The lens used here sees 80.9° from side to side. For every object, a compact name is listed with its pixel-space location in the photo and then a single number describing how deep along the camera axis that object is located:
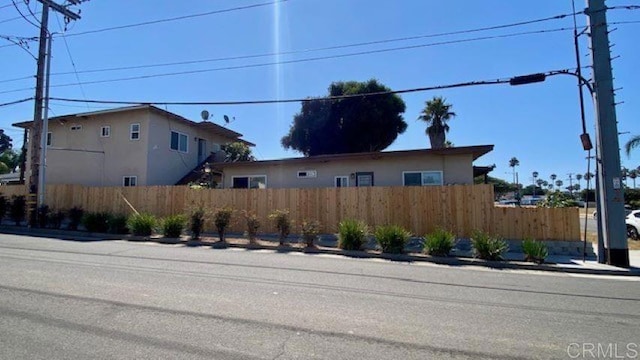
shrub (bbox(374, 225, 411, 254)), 11.90
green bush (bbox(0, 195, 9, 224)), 20.70
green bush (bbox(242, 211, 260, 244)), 13.88
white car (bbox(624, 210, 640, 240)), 17.50
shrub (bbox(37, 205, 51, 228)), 18.25
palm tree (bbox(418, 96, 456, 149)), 34.47
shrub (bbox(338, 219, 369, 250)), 12.41
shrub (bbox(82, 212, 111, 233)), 16.48
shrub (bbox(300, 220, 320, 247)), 12.94
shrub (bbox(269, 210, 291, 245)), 13.60
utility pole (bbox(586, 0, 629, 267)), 10.64
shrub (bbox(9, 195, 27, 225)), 19.61
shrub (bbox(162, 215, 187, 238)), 14.95
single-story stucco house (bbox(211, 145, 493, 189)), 16.94
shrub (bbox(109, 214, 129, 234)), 16.17
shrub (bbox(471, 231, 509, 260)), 10.88
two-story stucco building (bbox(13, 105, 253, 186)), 23.19
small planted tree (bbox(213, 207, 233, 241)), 14.37
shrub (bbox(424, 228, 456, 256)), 11.38
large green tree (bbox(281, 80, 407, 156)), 34.94
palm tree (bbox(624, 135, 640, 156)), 24.20
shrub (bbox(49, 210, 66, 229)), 18.20
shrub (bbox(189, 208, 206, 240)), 14.71
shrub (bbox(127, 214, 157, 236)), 15.38
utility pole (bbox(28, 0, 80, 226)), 18.67
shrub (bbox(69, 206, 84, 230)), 17.59
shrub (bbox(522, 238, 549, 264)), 10.57
